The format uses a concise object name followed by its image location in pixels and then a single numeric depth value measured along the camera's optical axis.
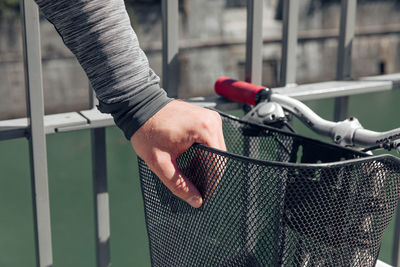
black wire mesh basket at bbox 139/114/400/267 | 0.85
